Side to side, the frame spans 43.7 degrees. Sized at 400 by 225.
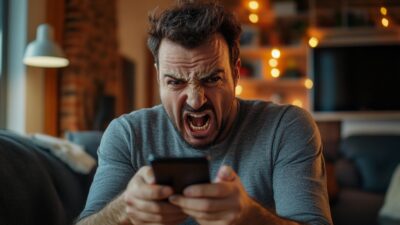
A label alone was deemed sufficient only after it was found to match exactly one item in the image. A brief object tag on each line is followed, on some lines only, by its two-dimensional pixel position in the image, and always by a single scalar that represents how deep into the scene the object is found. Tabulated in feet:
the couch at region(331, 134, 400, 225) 13.12
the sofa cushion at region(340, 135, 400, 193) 13.28
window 10.33
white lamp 9.15
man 3.97
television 16.17
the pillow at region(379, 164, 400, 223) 10.14
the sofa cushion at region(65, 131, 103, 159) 8.01
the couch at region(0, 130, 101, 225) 4.69
